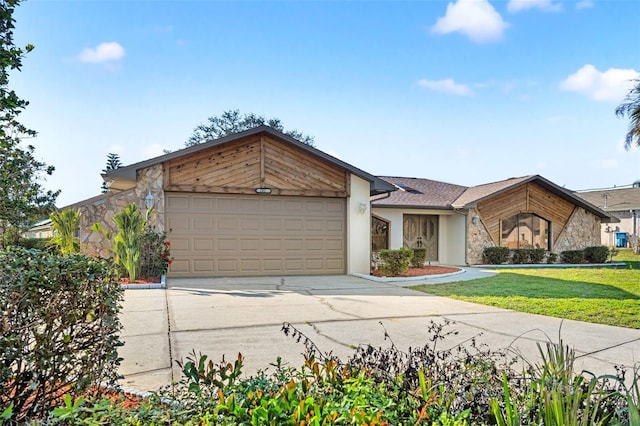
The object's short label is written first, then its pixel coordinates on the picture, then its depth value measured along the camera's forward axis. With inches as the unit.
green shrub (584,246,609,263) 737.6
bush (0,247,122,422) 84.7
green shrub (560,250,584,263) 732.0
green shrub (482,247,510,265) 681.0
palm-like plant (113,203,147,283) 387.2
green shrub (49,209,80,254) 441.9
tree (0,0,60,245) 297.1
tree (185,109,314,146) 1323.8
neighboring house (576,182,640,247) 1125.7
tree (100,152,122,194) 1440.7
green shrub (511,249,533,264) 703.7
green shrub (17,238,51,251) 660.1
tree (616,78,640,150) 663.1
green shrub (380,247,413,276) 470.3
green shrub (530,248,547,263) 711.1
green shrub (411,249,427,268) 572.4
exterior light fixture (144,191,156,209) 428.1
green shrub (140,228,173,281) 413.1
